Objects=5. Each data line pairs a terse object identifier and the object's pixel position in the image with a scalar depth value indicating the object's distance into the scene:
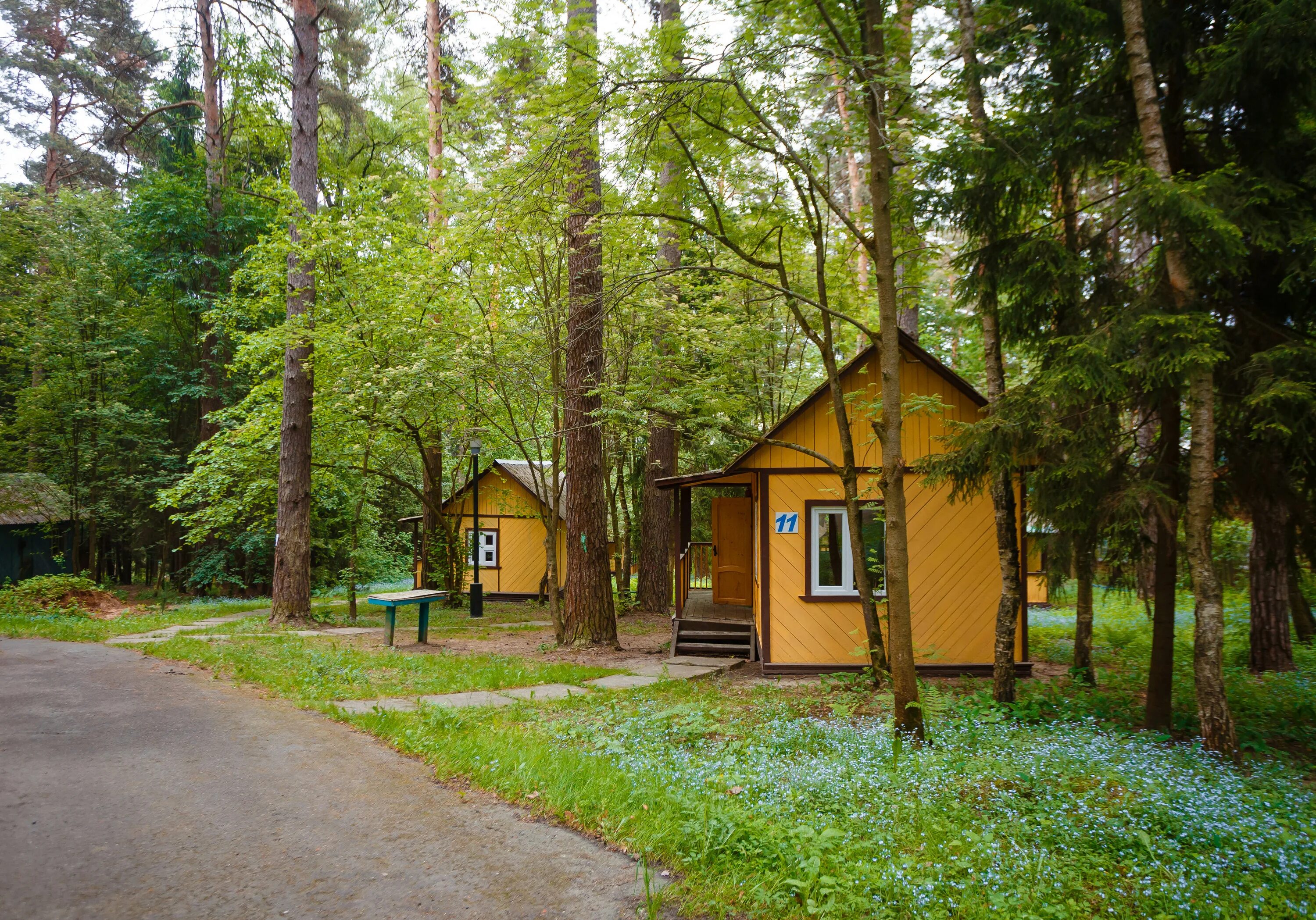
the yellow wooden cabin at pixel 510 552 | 23.42
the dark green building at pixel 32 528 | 18.73
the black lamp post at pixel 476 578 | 16.20
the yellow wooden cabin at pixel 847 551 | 10.28
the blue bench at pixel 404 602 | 11.64
